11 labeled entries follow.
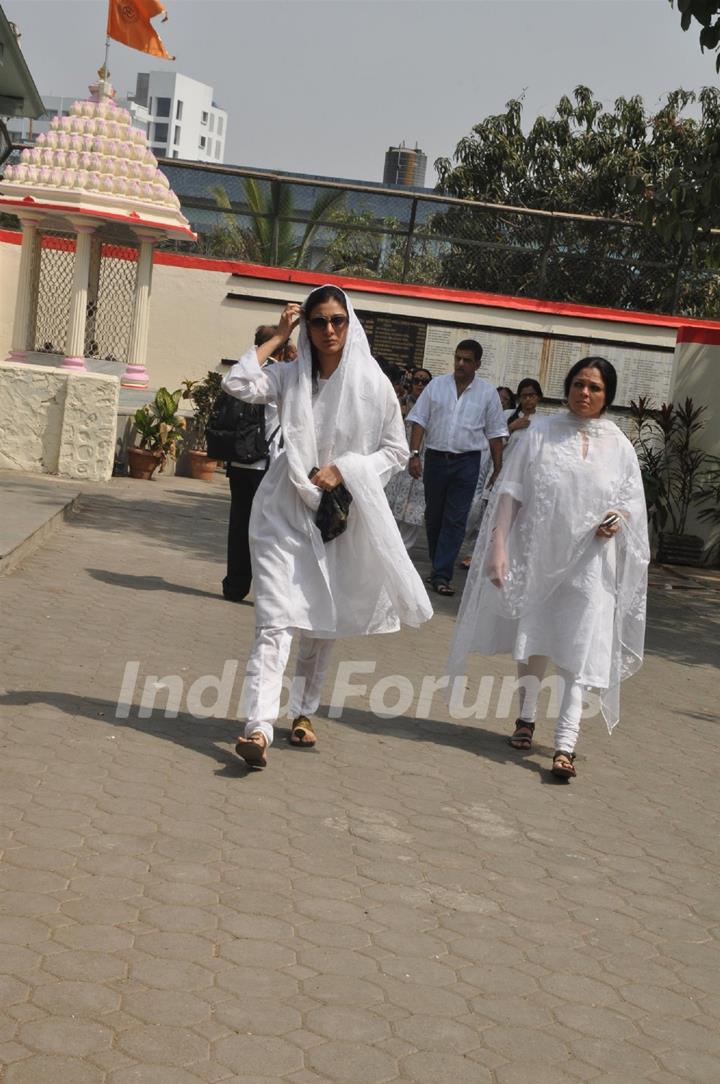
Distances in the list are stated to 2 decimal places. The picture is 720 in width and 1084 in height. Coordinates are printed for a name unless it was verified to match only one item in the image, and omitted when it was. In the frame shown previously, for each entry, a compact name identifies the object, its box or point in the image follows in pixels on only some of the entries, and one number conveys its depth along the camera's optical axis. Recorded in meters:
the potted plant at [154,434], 16.69
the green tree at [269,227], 20.88
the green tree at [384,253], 20.75
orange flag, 18.41
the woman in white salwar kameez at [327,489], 5.92
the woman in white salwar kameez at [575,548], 6.46
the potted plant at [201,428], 18.30
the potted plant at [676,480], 15.51
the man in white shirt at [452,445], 11.20
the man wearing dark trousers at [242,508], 9.31
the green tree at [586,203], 11.84
